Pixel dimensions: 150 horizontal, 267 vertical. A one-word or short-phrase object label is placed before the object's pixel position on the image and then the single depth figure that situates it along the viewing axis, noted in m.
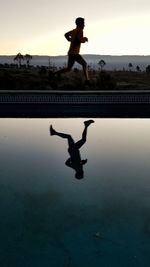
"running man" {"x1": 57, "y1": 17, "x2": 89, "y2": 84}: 4.98
